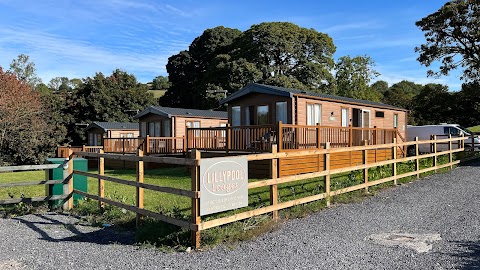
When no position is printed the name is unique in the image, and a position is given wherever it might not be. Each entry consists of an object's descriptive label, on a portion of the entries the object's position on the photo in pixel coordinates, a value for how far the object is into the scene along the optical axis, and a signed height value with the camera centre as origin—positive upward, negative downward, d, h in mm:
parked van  22783 -39
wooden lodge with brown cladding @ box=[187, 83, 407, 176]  14047 +247
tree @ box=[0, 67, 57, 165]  28203 +520
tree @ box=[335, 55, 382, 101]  46375 +6800
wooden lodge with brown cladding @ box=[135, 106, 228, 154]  22984 +766
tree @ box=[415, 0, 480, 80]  24391 +6291
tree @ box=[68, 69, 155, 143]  41125 +3577
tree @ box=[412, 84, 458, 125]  44375 +3004
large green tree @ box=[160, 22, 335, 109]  38250 +7441
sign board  5270 -698
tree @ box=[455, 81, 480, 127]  43159 +2483
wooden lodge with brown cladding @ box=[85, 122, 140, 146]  32250 +395
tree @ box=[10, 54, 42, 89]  53500 +9282
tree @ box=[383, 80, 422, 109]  51612 +4660
